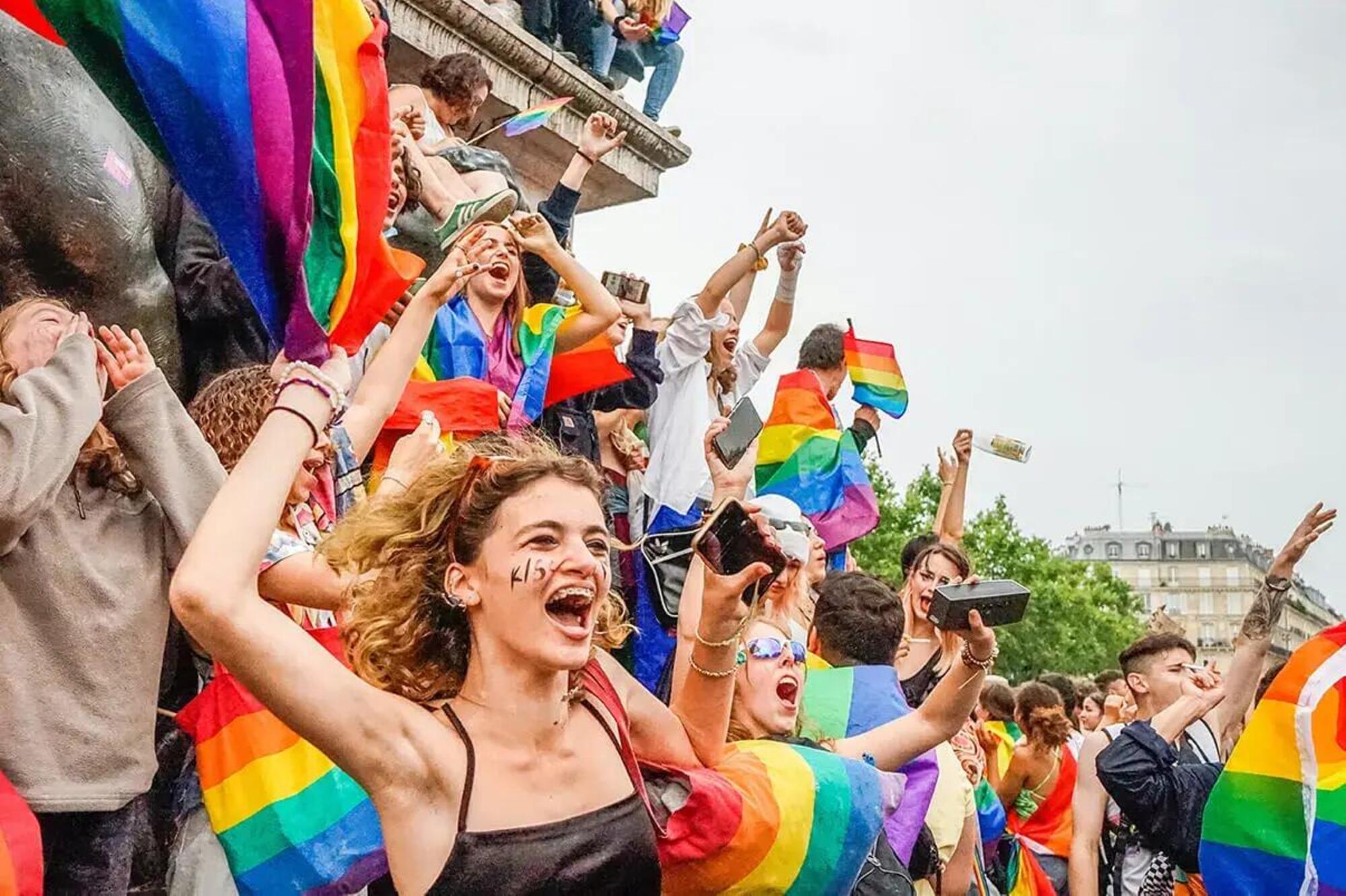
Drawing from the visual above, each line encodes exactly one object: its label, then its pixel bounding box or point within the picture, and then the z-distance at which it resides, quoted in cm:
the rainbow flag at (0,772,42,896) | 248
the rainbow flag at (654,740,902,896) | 285
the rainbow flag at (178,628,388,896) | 296
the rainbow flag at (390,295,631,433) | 452
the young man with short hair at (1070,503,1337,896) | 534
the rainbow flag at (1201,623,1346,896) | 437
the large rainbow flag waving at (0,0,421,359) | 302
